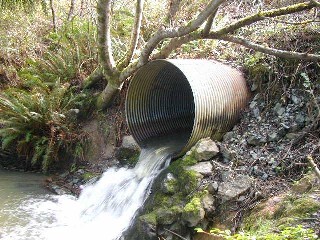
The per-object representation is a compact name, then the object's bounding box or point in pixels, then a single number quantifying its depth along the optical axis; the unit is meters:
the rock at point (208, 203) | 4.74
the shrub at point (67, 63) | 8.34
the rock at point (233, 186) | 4.74
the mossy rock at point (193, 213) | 4.63
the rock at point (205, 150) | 5.45
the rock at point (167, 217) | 4.85
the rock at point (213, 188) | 4.92
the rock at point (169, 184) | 5.28
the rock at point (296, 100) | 5.63
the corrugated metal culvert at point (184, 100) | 5.63
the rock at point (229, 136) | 5.80
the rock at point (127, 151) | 7.08
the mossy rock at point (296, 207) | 3.92
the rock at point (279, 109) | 5.68
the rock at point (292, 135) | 5.21
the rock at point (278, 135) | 5.43
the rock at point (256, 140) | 5.50
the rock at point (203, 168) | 5.23
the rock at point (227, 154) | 5.41
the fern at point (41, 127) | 7.21
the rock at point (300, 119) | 5.37
